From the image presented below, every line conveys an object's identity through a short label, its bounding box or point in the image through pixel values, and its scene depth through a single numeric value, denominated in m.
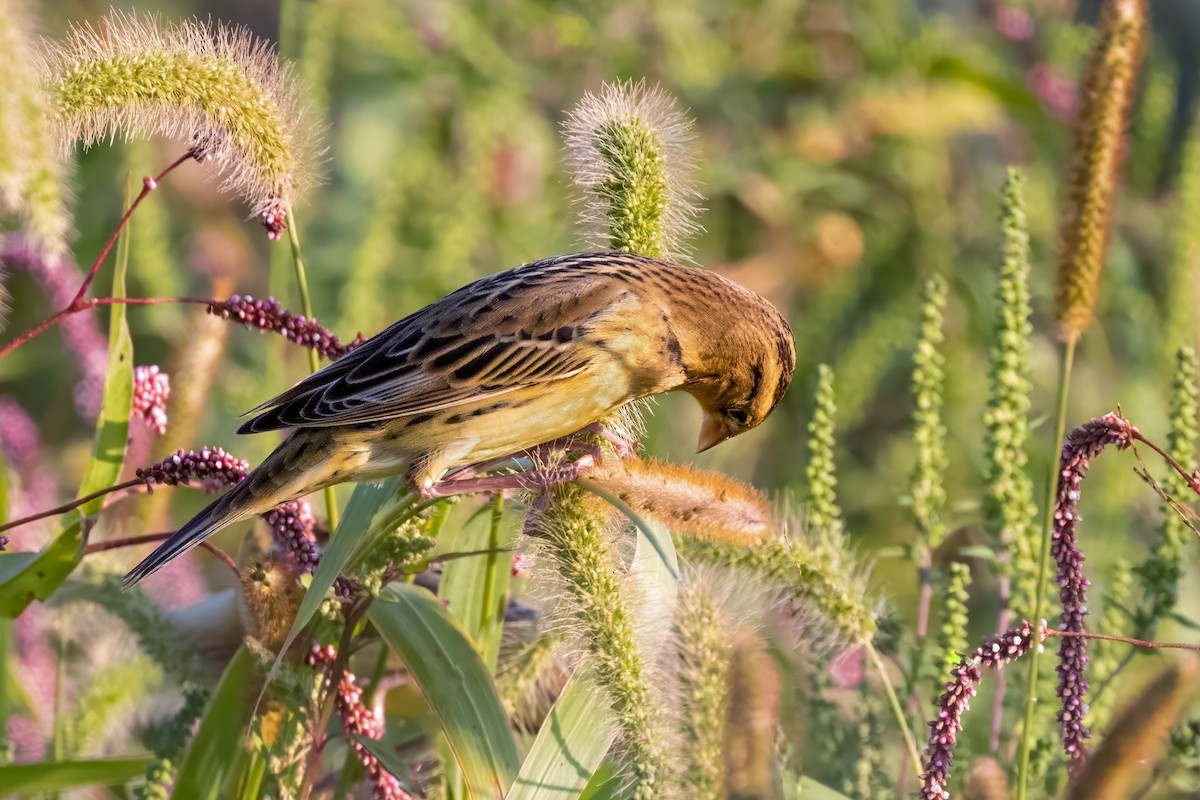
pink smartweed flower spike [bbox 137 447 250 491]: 4.26
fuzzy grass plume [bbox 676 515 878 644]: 4.28
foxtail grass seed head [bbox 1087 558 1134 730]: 5.20
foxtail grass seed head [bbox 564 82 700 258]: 5.01
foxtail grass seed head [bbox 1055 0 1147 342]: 3.93
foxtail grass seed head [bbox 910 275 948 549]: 5.20
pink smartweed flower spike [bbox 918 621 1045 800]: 3.61
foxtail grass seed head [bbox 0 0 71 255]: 4.18
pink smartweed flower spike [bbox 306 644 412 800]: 4.41
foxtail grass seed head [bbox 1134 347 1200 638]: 4.70
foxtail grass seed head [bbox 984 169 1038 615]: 4.77
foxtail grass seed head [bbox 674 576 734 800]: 3.68
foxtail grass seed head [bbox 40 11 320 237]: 4.57
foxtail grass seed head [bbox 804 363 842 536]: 5.00
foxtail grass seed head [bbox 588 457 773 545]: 4.16
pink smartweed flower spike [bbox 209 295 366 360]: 4.55
